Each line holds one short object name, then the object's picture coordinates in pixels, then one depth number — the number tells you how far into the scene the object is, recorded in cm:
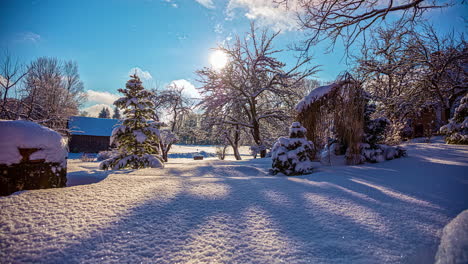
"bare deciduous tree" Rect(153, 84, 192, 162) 1625
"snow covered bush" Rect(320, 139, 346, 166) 474
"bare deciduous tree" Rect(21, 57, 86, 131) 1005
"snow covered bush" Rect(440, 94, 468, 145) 607
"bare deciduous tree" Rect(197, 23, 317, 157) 1030
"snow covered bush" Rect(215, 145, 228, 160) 1732
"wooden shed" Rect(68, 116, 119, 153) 2202
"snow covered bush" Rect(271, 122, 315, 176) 412
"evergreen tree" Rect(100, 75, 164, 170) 596
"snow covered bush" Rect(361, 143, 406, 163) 445
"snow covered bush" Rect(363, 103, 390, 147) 459
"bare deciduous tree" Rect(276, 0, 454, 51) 374
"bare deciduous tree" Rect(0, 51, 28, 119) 765
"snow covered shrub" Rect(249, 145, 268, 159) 1119
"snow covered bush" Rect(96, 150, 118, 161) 1504
